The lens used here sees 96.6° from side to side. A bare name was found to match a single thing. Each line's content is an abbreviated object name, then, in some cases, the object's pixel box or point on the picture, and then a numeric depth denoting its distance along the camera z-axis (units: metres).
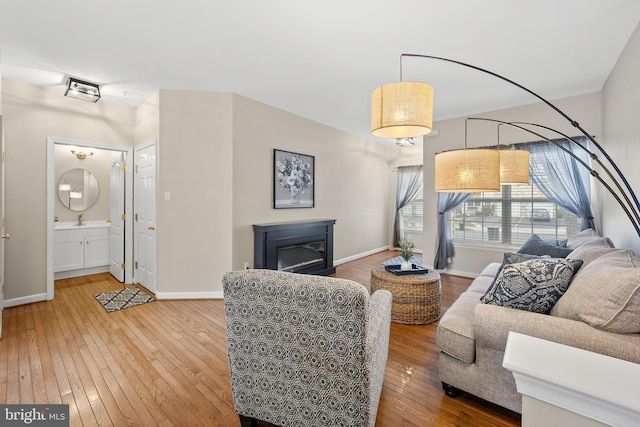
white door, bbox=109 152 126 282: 4.28
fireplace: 3.96
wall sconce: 4.79
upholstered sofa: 1.31
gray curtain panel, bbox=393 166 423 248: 6.72
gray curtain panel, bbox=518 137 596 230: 3.69
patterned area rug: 3.37
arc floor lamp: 1.75
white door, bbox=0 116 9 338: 2.66
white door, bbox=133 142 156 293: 3.73
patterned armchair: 1.22
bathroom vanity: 4.40
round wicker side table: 2.80
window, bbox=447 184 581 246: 4.05
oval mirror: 4.74
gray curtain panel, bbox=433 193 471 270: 4.77
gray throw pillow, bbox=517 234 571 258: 2.89
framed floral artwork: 4.30
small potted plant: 3.04
